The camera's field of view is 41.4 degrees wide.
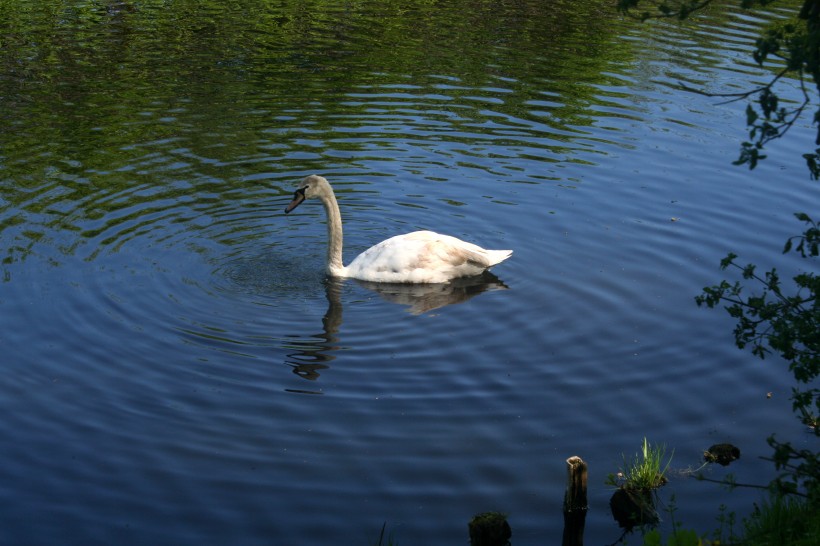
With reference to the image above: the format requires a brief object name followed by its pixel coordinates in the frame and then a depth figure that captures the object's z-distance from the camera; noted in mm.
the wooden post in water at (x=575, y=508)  8758
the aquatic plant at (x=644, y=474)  9297
